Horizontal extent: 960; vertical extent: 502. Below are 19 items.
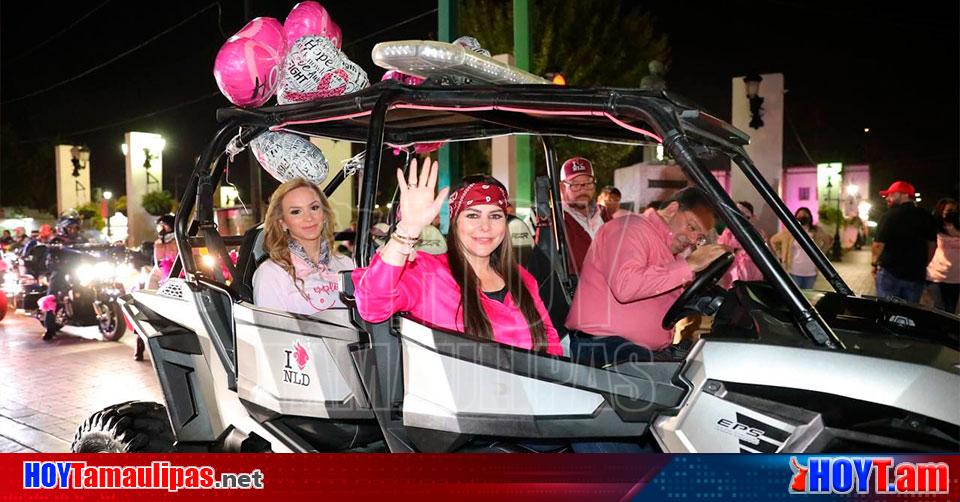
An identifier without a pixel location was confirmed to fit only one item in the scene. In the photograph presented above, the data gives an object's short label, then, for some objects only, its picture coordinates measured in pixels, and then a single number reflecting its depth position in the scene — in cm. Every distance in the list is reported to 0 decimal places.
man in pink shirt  302
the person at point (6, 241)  1575
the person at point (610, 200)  711
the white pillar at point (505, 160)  1110
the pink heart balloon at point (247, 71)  318
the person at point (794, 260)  753
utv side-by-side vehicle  190
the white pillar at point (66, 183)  3081
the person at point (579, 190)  544
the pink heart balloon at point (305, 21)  346
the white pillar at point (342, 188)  1033
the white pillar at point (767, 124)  1301
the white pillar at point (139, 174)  2352
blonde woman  332
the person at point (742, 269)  622
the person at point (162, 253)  745
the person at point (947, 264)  704
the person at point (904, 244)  653
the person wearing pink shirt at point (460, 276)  230
